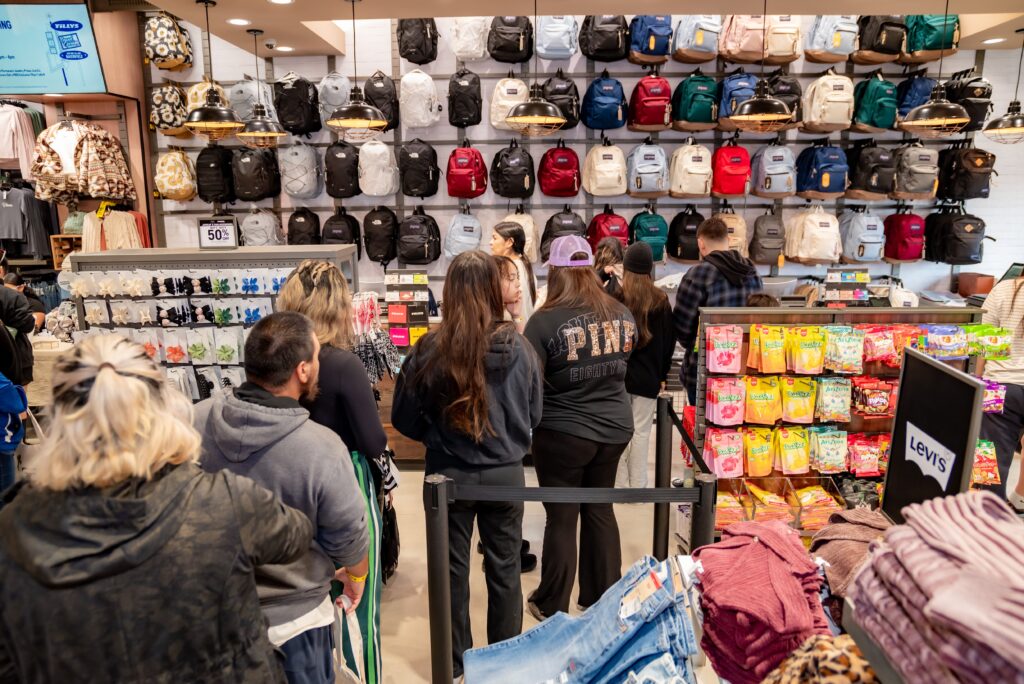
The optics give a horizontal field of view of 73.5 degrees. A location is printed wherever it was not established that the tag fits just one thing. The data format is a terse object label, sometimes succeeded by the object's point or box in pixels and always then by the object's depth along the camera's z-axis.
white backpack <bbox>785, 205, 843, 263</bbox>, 6.15
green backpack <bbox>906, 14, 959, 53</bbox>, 5.72
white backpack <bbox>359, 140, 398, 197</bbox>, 6.25
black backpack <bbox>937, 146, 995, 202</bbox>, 6.07
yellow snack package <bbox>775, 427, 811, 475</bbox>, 3.19
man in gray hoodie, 1.69
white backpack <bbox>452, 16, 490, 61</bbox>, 6.04
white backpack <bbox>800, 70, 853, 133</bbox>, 5.83
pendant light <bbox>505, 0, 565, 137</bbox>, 4.60
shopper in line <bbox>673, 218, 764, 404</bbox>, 3.58
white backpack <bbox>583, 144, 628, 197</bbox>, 6.16
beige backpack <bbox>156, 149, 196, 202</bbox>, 6.36
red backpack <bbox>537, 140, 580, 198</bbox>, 6.23
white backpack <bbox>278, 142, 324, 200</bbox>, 6.44
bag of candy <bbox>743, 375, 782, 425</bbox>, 3.15
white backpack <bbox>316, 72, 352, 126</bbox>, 6.19
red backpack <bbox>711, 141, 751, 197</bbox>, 6.12
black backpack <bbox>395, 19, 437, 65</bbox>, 6.09
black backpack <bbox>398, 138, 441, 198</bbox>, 6.27
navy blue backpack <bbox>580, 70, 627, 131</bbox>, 6.05
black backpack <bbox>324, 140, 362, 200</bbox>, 6.29
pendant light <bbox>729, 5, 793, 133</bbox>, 4.50
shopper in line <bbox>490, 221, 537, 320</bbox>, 3.87
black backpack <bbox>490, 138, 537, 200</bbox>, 6.16
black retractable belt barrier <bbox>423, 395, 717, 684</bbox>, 2.00
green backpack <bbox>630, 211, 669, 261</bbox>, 6.29
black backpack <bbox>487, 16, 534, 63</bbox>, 5.85
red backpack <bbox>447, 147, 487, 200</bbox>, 6.23
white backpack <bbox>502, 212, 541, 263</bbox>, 6.31
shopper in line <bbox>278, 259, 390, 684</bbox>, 2.27
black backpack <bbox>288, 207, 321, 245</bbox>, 6.52
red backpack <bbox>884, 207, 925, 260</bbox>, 6.28
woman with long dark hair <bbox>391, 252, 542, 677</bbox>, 2.26
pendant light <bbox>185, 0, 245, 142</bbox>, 4.62
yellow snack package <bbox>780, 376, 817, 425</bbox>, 3.15
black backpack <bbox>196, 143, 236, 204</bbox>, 6.38
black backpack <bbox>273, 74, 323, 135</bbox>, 6.18
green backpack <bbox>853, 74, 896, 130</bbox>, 5.95
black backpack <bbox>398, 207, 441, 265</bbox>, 6.36
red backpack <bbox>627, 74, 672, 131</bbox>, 5.99
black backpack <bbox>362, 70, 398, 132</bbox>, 6.14
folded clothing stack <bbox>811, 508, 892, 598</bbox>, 1.23
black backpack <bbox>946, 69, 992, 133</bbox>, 5.82
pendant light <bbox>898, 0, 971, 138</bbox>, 4.55
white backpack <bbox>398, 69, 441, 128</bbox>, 6.10
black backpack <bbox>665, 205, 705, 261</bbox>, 6.29
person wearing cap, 2.68
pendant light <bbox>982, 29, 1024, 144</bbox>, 4.95
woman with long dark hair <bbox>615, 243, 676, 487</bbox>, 3.58
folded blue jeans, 1.24
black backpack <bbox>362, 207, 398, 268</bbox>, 6.43
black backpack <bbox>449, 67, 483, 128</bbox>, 6.09
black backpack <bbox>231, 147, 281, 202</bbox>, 6.33
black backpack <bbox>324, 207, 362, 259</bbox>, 6.40
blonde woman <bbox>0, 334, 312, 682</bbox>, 1.19
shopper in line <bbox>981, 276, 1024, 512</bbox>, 3.29
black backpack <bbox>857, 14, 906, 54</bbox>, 5.77
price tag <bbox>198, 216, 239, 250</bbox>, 3.90
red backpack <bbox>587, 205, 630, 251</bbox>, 6.25
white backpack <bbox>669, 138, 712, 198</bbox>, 6.09
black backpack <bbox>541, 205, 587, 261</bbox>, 6.21
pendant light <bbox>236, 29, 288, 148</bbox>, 5.14
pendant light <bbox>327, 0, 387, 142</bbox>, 4.75
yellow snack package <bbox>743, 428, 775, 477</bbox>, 3.19
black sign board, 1.20
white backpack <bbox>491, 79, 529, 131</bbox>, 6.06
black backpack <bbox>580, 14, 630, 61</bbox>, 5.85
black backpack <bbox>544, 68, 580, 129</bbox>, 6.05
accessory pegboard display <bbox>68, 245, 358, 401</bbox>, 3.83
